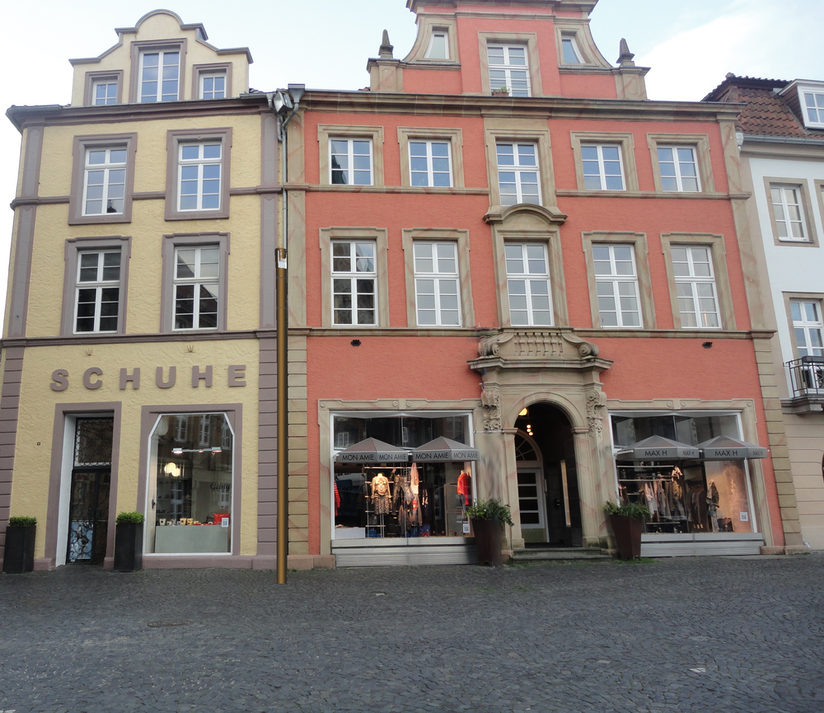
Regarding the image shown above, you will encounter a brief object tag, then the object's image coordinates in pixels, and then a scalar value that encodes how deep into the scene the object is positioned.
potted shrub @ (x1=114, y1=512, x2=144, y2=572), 14.84
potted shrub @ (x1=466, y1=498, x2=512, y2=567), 15.15
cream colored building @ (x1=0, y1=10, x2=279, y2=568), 15.66
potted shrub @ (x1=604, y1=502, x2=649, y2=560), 15.61
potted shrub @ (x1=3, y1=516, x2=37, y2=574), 14.89
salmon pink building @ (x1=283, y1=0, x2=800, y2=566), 16.14
